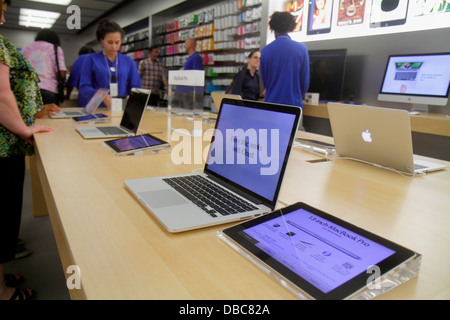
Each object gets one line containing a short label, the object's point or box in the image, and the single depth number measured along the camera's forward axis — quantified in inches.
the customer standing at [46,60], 140.2
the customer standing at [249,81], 165.0
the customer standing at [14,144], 57.6
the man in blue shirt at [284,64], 116.3
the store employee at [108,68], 106.6
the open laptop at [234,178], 30.5
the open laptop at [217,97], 100.2
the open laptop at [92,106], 98.7
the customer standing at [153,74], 235.8
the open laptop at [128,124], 67.2
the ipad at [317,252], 20.2
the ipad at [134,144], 54.3
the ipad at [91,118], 86.0
